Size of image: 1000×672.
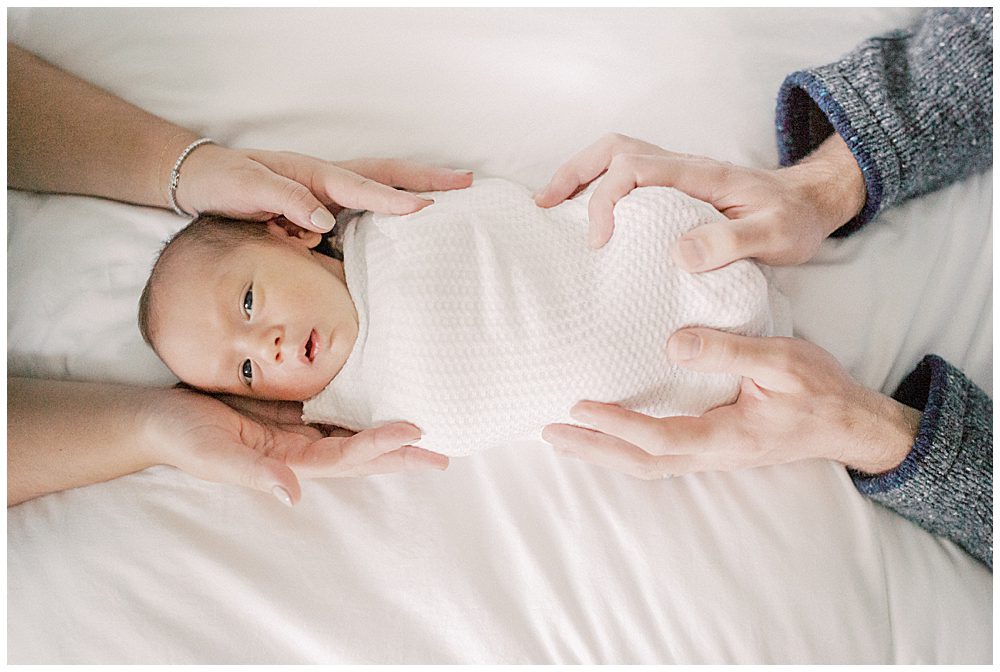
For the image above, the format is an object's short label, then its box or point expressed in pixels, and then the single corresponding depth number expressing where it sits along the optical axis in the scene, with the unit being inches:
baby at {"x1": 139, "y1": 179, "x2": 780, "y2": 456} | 39.0
